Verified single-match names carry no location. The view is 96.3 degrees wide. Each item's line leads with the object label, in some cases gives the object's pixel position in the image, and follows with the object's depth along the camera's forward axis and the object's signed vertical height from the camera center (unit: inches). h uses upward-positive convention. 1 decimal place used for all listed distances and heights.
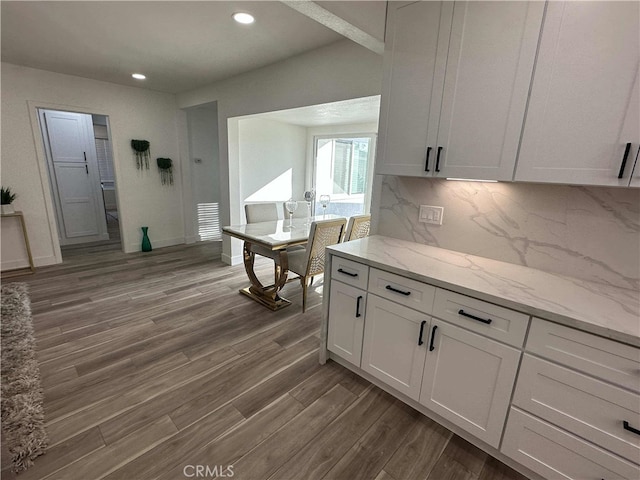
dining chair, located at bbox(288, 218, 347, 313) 106.8 -27.6
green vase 187.2 -46.0
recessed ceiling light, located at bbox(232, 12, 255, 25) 82.6 +45.4
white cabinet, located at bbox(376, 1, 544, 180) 54.8 +20.8
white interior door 186.7 -5.3
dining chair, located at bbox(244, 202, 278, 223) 140.4 -18.3
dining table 108.3 -25.5
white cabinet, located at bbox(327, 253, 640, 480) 43.3 -33.6
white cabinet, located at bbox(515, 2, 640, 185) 45.3 +15.8
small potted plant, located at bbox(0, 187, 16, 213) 138.2 -16.7
